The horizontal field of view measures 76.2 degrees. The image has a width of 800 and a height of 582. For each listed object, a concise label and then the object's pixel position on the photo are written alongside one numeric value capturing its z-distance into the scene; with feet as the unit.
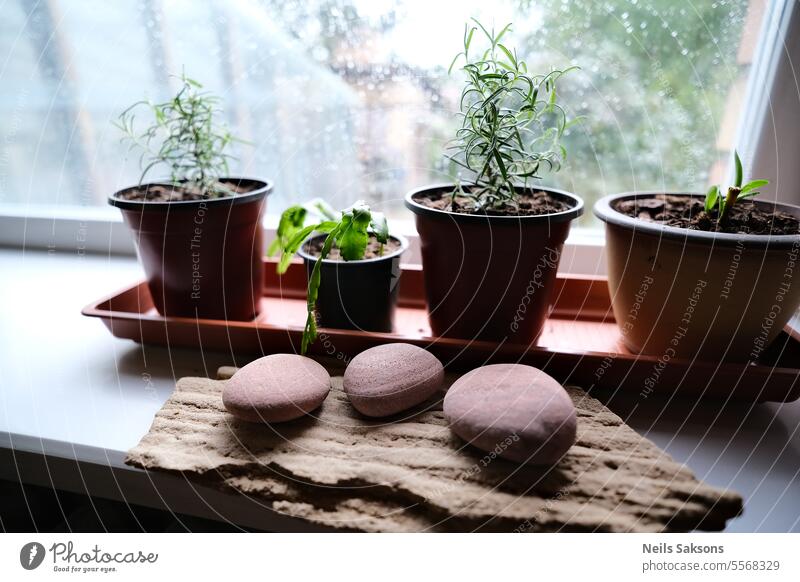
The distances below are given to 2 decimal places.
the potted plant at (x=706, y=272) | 1.35
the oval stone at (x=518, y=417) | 1.20
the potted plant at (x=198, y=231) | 1.72
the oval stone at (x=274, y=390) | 1.35
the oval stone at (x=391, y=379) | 1.40
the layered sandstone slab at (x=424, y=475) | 1.14
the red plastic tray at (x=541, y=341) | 1.49
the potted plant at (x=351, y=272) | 1.63
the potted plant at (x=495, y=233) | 1.50
